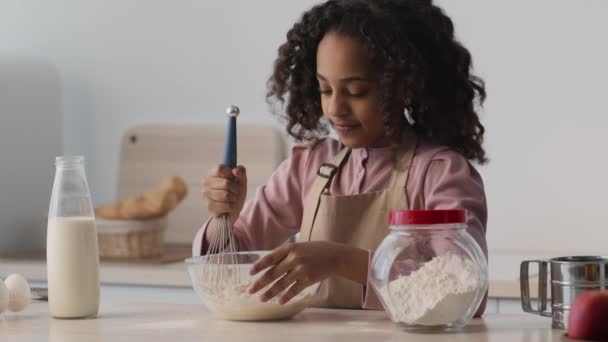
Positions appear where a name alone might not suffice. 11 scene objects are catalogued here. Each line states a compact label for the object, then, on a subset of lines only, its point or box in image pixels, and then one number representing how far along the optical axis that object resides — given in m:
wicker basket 3.81
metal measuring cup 2.24
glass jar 2.23
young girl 2.64
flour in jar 2.23
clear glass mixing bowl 2.37
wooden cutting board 4.09
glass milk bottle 2.41
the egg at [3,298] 2.46
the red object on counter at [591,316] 2.13
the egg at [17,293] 2.49
